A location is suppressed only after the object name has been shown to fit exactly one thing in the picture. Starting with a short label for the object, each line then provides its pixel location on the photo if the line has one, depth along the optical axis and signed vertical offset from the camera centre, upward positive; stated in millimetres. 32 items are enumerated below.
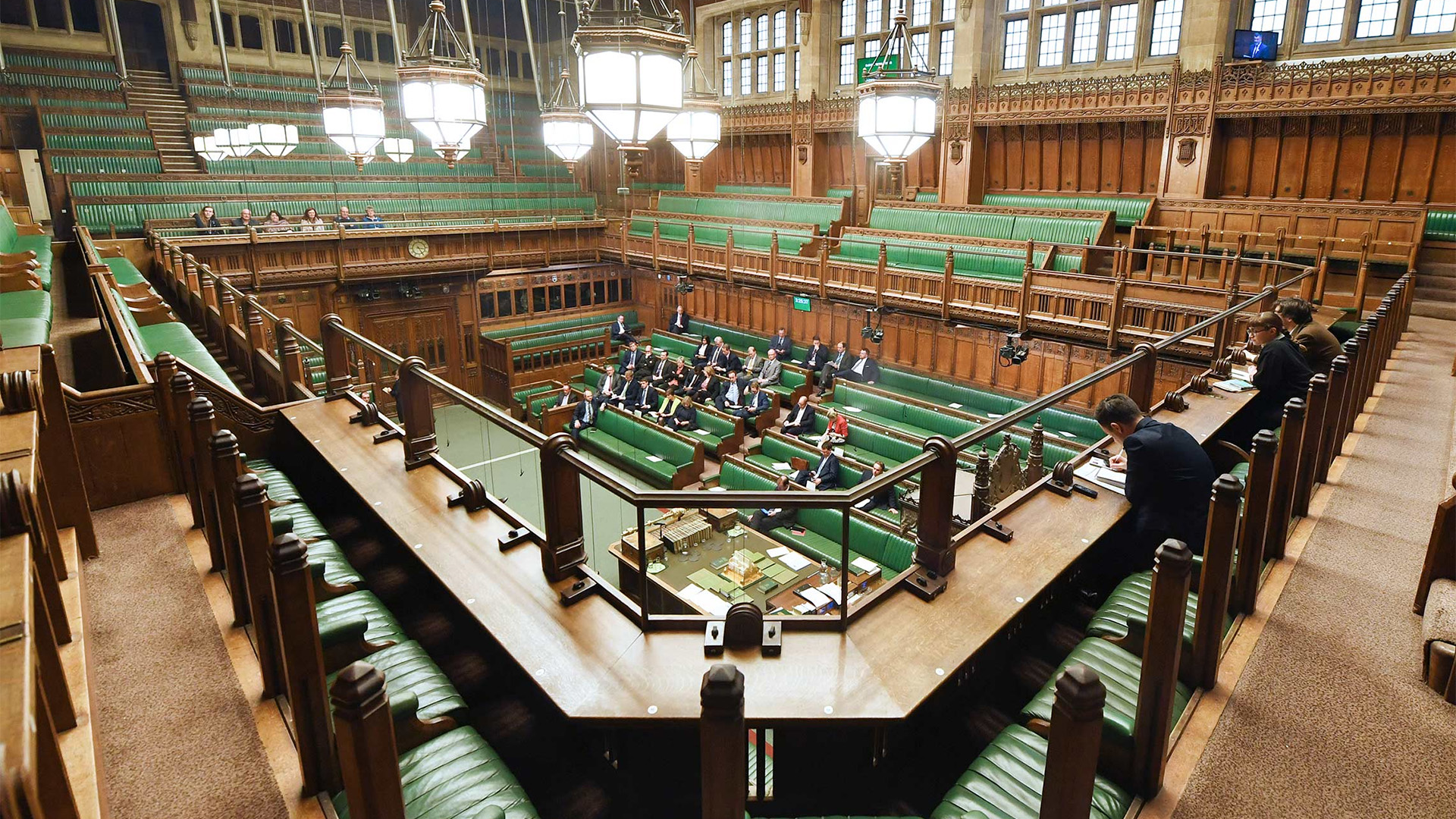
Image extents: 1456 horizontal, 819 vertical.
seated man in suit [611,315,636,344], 16547 -2322
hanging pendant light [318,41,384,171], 6820 +941
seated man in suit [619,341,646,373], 14637 -2543
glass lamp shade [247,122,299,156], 9867 +1094
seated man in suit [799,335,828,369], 13172 -2294
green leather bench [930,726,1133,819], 2273 -1699
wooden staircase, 15469 +2278
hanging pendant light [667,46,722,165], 6258 +769
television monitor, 11078 +2379
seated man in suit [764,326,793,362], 13977 -2201
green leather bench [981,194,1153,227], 12102 +210
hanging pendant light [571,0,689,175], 3453 +699
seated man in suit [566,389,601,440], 12578 -3092
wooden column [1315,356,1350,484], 3955 -1051
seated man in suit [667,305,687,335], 16391 -2077
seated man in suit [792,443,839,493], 8945 -2885
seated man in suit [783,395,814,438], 11109 -2837
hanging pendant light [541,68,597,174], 6957 +817
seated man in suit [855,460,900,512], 8508 -3092
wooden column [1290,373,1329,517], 3613 -1099
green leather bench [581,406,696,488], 10734 -3290
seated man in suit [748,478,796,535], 8047 -3043
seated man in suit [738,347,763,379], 13297 -2432
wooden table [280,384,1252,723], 2512 -1480
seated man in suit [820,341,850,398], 12680 -2418
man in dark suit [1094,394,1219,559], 3402 -1161
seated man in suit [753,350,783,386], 12945 -2463
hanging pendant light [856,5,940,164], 5762 +854
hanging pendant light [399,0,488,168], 5117 +857
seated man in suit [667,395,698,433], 11984 -2970
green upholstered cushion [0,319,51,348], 4098 -557
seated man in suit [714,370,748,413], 12484 -2722
